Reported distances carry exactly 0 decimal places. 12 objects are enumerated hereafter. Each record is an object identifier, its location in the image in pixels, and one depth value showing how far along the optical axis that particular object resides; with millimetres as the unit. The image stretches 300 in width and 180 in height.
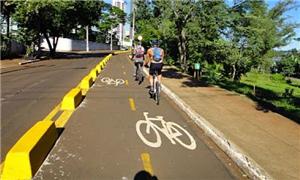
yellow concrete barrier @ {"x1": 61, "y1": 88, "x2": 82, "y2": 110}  6075
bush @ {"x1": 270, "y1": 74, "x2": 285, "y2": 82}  28387
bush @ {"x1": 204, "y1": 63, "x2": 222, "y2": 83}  14738
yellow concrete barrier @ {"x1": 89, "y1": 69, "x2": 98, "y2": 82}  10323
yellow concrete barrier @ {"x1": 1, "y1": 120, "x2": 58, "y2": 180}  3114
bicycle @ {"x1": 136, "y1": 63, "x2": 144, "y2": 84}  10653
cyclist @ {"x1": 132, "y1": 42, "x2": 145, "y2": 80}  10507
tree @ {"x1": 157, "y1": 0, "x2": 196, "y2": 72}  11574
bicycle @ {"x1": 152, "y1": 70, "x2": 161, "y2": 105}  7002
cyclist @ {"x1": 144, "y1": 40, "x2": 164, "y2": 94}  7025
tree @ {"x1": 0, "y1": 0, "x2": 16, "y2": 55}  19762
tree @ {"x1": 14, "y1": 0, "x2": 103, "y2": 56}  19276
